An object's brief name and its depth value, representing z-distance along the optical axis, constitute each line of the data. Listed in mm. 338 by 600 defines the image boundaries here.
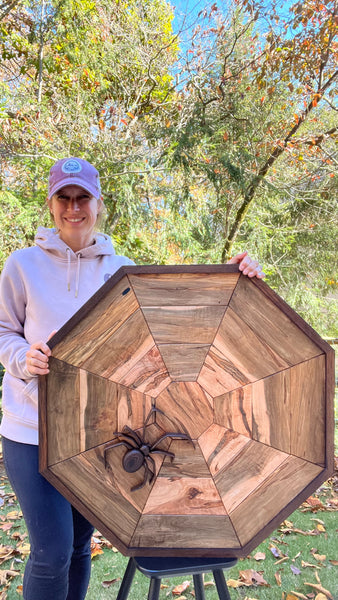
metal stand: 1360
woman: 1588
